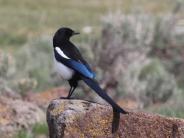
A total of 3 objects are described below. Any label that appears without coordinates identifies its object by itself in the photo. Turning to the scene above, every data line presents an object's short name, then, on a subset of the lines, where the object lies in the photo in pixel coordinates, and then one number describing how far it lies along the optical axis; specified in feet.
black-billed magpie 43.43
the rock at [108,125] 42.16
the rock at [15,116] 59.41
